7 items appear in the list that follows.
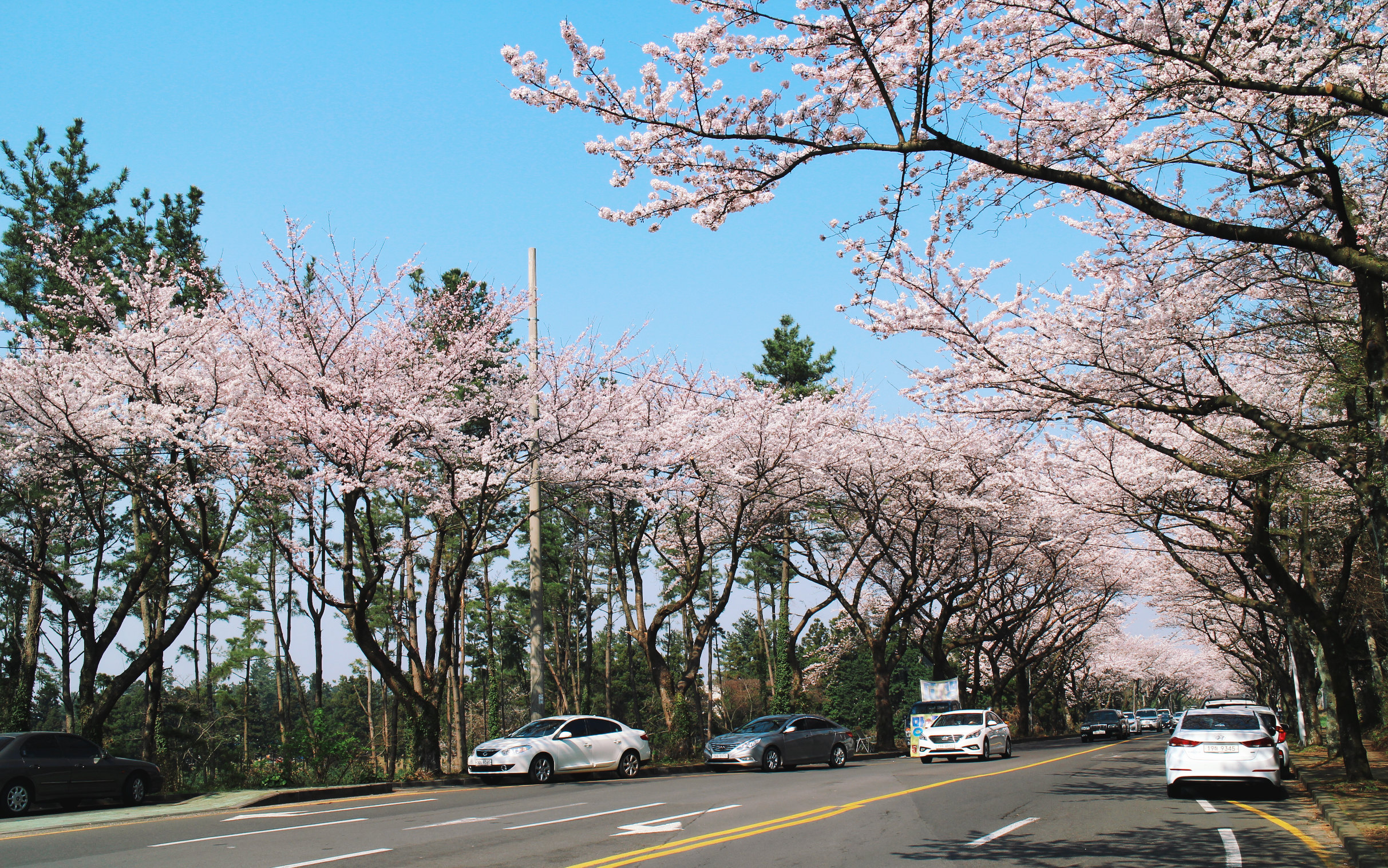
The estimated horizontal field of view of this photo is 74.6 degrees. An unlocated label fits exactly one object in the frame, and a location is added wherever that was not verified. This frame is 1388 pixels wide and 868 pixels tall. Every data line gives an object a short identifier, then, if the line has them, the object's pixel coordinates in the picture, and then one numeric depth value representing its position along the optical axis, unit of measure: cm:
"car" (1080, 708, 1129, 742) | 4578
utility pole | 1909
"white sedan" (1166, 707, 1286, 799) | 1368
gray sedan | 2262
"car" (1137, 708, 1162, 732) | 6744
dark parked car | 1382
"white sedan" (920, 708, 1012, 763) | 2436
